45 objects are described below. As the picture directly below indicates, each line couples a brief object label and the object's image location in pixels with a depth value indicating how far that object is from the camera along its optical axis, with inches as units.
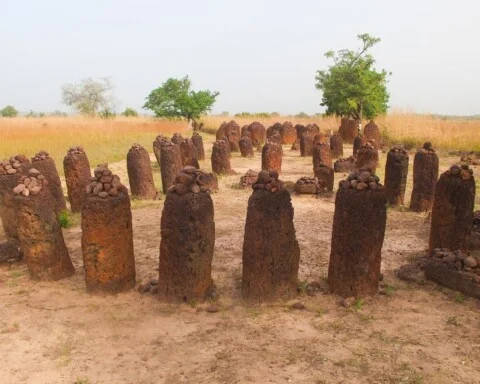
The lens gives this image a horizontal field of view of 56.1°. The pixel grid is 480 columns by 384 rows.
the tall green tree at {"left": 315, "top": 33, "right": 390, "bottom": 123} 959.6
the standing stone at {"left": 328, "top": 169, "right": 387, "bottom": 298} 191.9
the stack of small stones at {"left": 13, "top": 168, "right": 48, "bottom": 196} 217.2
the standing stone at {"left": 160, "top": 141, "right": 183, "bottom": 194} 436.1
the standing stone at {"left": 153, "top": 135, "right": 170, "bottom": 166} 566.9
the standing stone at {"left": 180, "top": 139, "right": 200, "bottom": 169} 510.2
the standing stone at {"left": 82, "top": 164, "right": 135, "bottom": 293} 199.8
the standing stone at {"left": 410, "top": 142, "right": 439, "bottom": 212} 348.8
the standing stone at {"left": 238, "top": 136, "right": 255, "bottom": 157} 713.6
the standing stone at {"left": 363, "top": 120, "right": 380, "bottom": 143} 779.2
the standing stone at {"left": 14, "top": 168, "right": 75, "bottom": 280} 216.5
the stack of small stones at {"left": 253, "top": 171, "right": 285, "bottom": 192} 188.7
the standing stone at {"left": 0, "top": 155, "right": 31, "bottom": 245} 277.3
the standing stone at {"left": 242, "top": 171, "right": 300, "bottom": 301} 188.7
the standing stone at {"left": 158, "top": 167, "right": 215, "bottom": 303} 188.9
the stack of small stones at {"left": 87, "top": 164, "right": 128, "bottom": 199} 201.8
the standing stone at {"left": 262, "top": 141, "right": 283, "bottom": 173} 525.7
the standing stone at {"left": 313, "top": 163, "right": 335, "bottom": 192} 427.2
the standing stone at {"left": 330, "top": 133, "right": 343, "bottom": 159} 674.2
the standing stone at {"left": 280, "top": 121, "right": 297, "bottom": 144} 914.7
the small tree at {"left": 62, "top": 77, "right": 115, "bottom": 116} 1817.2
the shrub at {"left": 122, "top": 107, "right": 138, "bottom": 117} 1801.2
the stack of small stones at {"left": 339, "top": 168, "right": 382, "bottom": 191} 192.9
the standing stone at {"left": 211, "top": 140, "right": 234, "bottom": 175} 536.7
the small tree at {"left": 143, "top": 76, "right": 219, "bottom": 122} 1266.0
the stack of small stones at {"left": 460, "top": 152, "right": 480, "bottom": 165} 573.6
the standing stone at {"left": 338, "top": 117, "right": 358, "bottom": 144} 868.6
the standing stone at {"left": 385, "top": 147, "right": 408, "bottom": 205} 371.6
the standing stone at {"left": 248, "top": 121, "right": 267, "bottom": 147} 887.3
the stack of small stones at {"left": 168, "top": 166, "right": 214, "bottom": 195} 190.2
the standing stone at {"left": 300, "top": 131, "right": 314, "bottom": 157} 703.7
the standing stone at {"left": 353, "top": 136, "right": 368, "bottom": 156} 628.8
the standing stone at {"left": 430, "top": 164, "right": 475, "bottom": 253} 230.8
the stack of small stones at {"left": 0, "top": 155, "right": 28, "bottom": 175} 279.9
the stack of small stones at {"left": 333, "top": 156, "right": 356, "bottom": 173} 530.0
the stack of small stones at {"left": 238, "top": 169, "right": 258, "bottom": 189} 455.8
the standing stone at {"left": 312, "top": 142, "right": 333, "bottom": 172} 511.5
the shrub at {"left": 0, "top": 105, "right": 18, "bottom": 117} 2134.6
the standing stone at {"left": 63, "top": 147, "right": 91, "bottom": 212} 354.0
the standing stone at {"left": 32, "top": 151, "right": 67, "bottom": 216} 332.8
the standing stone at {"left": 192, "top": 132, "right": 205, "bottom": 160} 671.5
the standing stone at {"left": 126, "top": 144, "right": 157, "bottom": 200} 407.2
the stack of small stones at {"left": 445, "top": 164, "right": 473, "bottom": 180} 231.1
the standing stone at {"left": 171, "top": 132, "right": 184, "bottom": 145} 638.2
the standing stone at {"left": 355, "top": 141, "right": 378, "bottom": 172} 467.2
